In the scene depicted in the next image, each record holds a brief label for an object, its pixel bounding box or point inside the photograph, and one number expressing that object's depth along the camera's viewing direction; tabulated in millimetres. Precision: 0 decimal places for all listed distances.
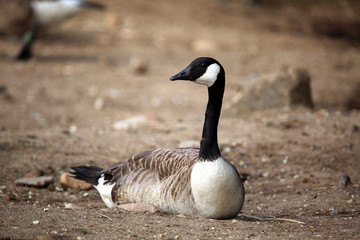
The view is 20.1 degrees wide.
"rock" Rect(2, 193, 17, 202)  10250
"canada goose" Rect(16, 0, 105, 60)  25937
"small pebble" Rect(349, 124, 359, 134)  14643
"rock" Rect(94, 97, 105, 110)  19828
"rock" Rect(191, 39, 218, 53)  28197
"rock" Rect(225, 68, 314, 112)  18187
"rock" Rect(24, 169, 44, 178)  12133
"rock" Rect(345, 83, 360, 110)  20328
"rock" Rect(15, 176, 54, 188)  11523
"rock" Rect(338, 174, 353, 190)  11414
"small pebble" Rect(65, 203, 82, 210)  9547
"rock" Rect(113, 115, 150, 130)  16389
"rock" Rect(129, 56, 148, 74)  25000
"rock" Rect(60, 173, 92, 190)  11773
